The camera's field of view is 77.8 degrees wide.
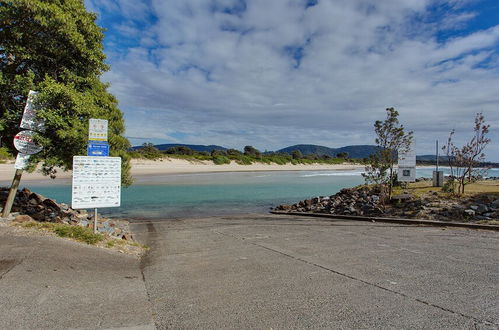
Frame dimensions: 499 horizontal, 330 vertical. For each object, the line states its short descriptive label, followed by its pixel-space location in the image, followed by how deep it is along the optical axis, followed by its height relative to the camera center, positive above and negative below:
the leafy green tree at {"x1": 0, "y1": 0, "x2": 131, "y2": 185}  7.44 +2.49
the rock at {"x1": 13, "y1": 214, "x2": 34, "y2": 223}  7.15 -1.36
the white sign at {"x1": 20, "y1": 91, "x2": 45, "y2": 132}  7.41 +1.03
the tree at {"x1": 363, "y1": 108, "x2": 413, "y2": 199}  13.96 +0.90
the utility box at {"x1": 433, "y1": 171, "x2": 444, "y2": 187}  15.37 -0.34
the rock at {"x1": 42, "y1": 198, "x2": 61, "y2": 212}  12.09 -1.72
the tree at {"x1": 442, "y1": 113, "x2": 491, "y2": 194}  13.05 +0.48
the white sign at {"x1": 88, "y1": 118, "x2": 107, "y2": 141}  7.10 +0.77
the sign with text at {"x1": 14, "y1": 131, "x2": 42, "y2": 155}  7.46 +0.43
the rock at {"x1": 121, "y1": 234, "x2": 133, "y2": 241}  7.74 -1.89
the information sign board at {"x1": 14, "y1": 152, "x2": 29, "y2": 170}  7.54 -0.01
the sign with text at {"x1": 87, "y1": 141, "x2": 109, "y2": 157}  7.01 +0.32
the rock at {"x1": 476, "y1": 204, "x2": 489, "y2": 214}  10.29 -1.19
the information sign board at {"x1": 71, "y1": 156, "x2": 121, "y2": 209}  6.73 -0.43
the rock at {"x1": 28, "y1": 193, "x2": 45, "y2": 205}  11.84 -1.51
